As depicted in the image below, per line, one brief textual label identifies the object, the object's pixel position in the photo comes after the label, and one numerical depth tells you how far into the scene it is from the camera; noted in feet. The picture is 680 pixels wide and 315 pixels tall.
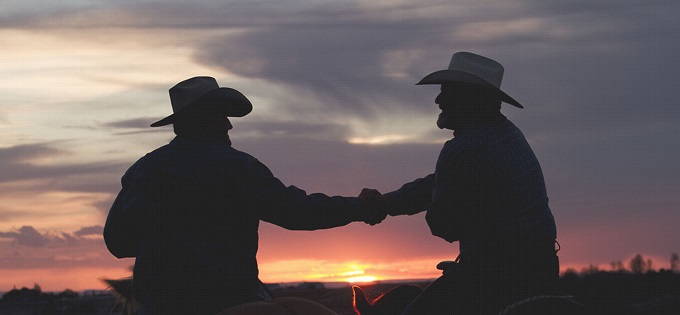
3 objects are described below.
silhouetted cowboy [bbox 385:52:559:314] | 19.66
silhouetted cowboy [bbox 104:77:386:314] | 22.09
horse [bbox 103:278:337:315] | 19.33
